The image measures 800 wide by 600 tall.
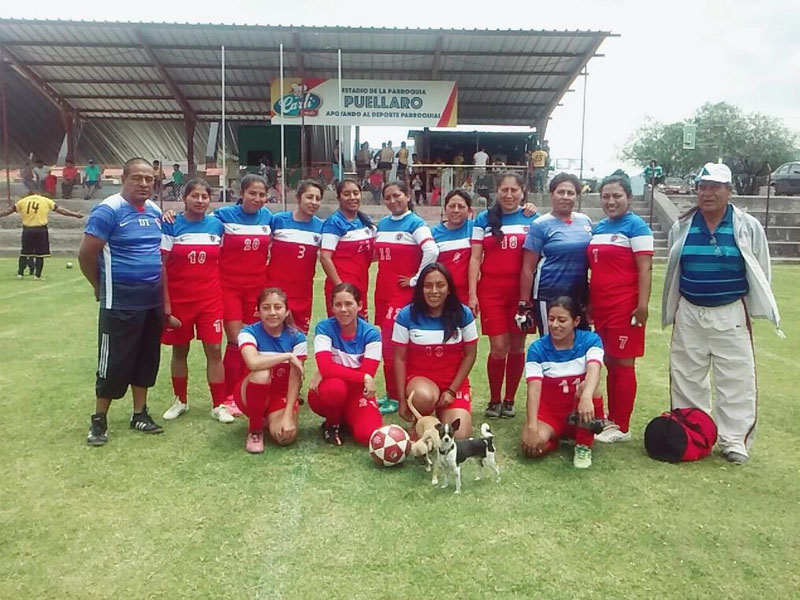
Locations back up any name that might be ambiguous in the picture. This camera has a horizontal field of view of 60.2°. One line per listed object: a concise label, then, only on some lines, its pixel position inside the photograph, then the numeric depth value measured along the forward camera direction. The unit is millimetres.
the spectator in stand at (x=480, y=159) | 20547
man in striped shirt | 4051
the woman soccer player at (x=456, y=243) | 4938
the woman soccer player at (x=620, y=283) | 4258
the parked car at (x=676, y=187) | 28691
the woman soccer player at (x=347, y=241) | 4941
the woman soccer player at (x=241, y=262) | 4832
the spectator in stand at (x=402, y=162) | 19766
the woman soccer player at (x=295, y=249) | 4969
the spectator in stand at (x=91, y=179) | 21078
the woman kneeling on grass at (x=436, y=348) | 4227
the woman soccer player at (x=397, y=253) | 4938
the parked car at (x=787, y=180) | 22719
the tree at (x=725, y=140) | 58094
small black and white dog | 3541
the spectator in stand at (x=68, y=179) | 20969
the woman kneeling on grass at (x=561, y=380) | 3965
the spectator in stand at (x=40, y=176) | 20703
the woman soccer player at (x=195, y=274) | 4590
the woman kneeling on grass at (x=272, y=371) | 4129
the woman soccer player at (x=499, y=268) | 4766
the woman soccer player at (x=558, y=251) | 4476
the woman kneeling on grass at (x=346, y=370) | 4211
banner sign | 20797
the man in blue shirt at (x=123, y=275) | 4098
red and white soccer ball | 3852
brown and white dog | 3711
